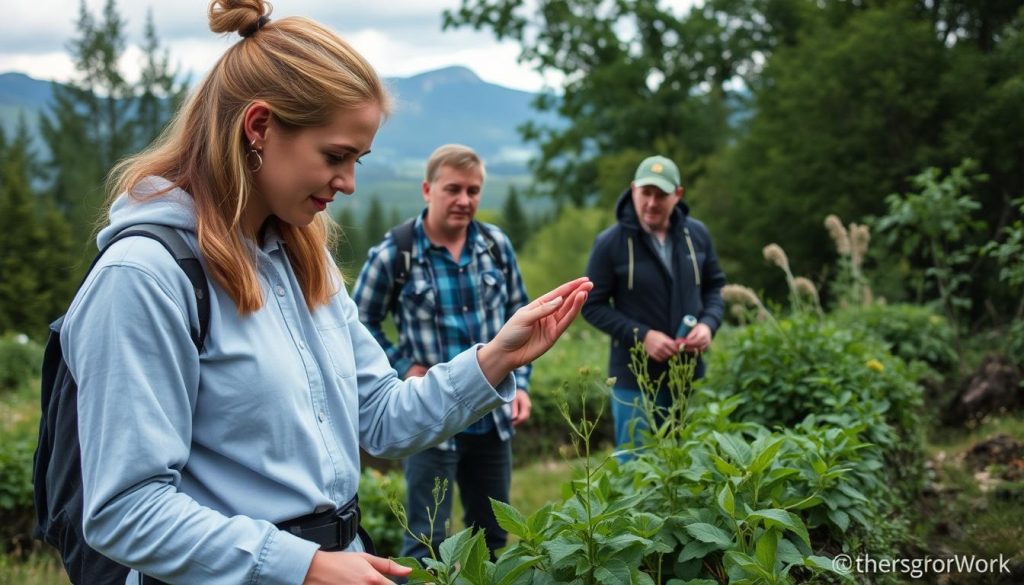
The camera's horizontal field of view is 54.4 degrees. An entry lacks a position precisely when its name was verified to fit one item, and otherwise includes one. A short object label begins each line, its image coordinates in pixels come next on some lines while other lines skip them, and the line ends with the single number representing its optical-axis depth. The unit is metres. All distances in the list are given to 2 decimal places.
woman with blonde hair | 1.51
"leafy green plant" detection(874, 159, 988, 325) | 8.03
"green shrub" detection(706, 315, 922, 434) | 3.84
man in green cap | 4.80
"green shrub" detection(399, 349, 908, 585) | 2.01
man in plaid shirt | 4.27
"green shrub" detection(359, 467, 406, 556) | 5.91
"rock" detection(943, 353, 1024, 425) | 6.77
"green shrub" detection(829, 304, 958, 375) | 7.86
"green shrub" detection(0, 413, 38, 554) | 5.85
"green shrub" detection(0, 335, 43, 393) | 13.99
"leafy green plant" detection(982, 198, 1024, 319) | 5.13
